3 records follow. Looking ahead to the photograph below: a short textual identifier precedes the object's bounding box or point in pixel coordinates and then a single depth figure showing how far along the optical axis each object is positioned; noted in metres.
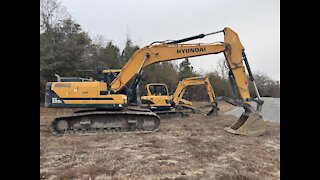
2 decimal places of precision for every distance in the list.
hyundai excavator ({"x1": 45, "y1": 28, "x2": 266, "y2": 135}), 7.90
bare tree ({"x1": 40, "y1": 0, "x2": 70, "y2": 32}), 21.07
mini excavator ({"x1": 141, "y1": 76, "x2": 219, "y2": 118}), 12.73
